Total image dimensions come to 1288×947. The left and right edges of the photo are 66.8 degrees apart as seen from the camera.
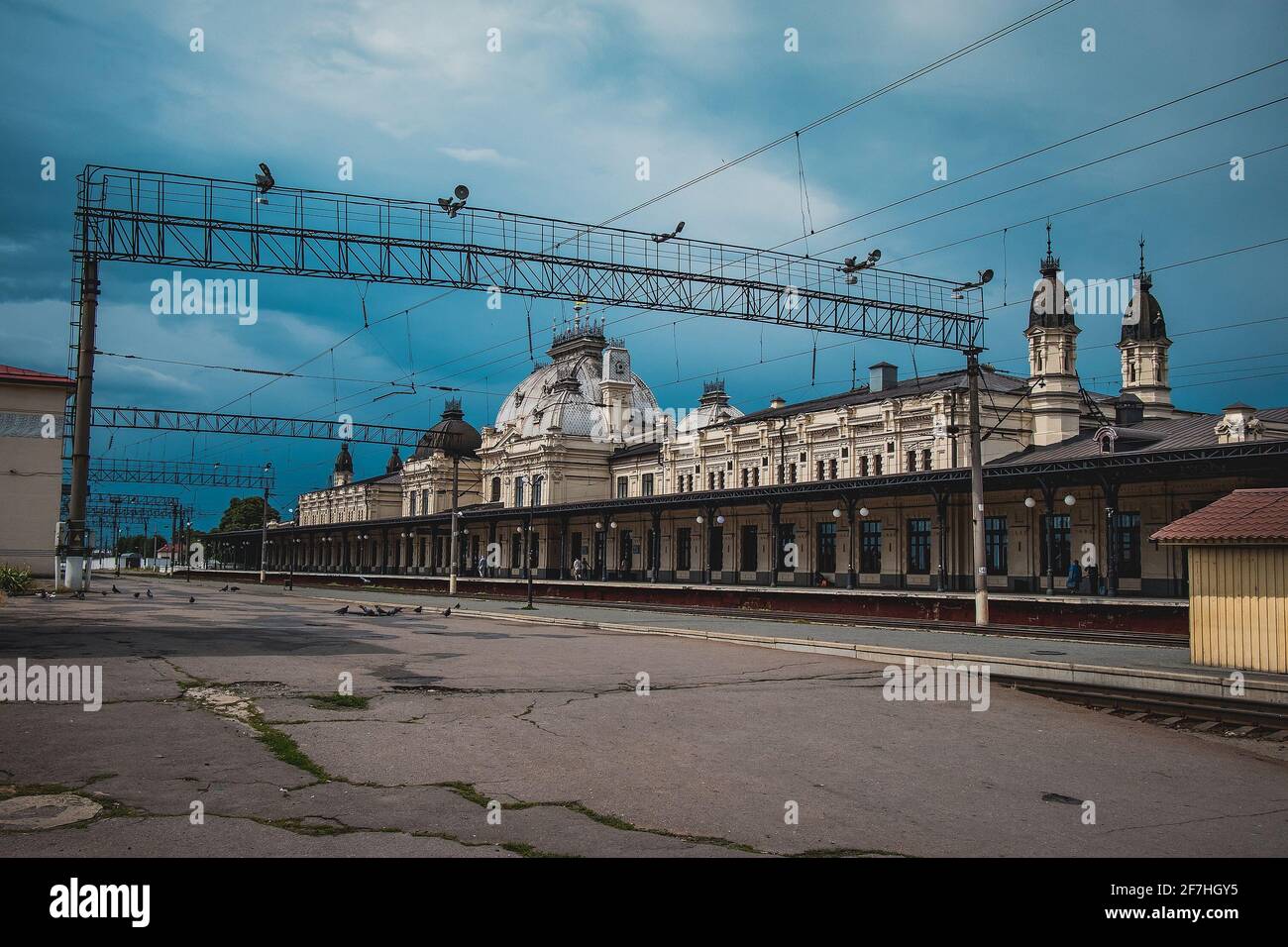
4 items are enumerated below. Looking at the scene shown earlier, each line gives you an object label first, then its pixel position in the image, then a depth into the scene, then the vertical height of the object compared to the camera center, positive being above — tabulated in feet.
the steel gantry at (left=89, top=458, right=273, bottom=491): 213.40 +16.07
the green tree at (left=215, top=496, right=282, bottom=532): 467.11 +15.83
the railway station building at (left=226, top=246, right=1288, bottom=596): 106.83 +8.28
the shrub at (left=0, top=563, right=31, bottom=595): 94.38 -3.31
